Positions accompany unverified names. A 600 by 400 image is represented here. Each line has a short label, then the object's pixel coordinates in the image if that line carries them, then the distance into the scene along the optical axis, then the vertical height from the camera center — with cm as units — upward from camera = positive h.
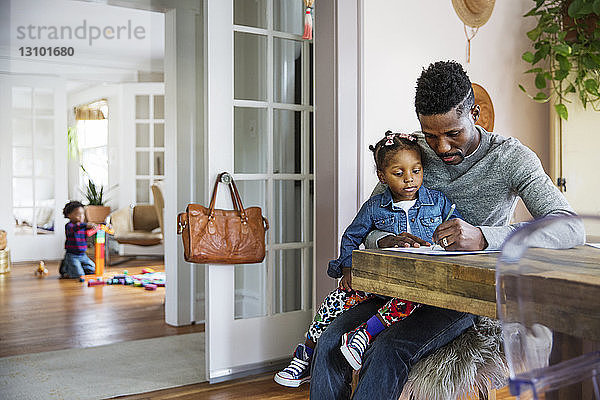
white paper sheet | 154 -18
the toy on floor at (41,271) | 624 -91
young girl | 202 -10
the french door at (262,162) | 276 +10
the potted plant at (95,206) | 782 -29
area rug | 269 -92
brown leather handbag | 259 -21
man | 164 -7
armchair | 698 -52
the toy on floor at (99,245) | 596 -61
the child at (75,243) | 600 -59
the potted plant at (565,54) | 312 +69
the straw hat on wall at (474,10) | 314 +91
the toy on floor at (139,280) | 564 -93
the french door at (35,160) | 729 +29
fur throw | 160 -51
